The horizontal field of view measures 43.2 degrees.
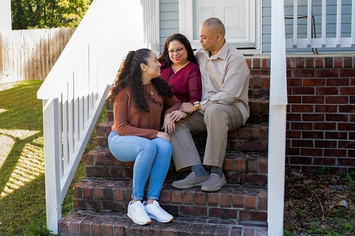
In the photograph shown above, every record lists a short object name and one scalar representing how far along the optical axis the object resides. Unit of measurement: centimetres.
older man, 324
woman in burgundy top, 366
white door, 556
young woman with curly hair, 314
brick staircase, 308
